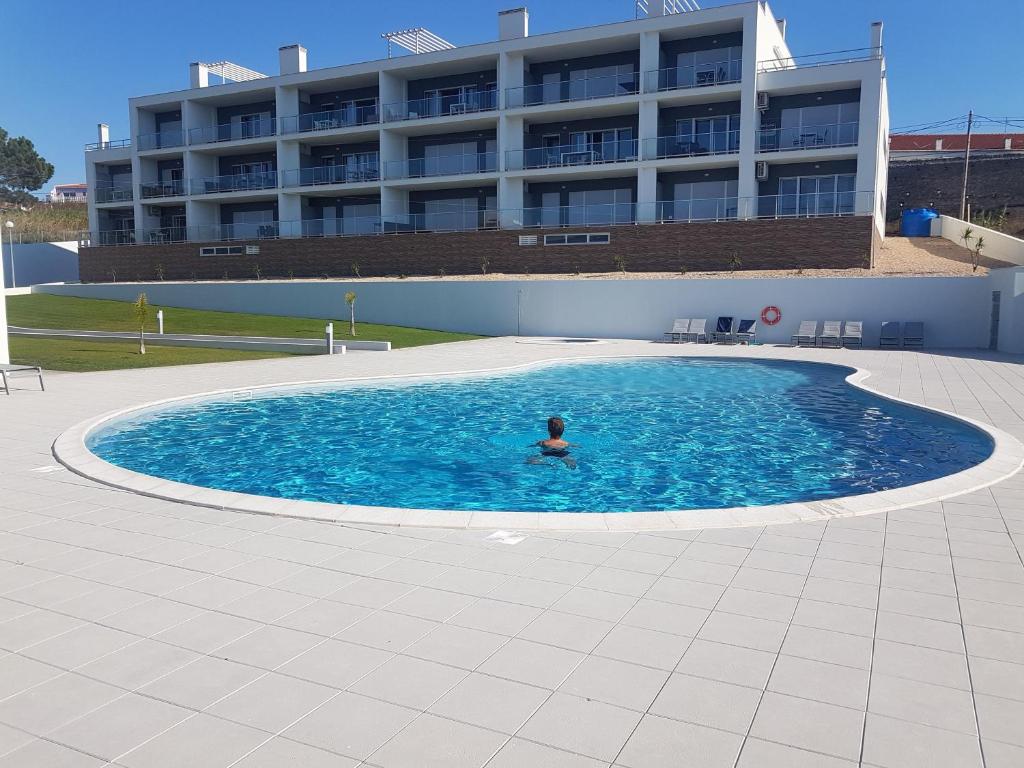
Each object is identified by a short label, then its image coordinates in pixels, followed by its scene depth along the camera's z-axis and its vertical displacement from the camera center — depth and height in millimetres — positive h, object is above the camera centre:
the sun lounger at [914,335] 22484 -1281
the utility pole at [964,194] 43409 +5560
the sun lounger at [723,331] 24391 -1316
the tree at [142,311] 19609 -639
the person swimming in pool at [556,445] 9727 -2006
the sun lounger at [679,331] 24984 -1346
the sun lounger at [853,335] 22938 -1316
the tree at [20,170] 73750 +11073
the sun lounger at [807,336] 23281 -1376
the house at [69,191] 105238 +14704
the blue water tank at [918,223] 38656 +3429
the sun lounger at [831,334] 23078 -1309
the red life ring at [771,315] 24516 -812
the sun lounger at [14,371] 13076 -1486
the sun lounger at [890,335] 22594 -1300
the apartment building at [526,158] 29703 +5796
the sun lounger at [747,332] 24031 -1320
